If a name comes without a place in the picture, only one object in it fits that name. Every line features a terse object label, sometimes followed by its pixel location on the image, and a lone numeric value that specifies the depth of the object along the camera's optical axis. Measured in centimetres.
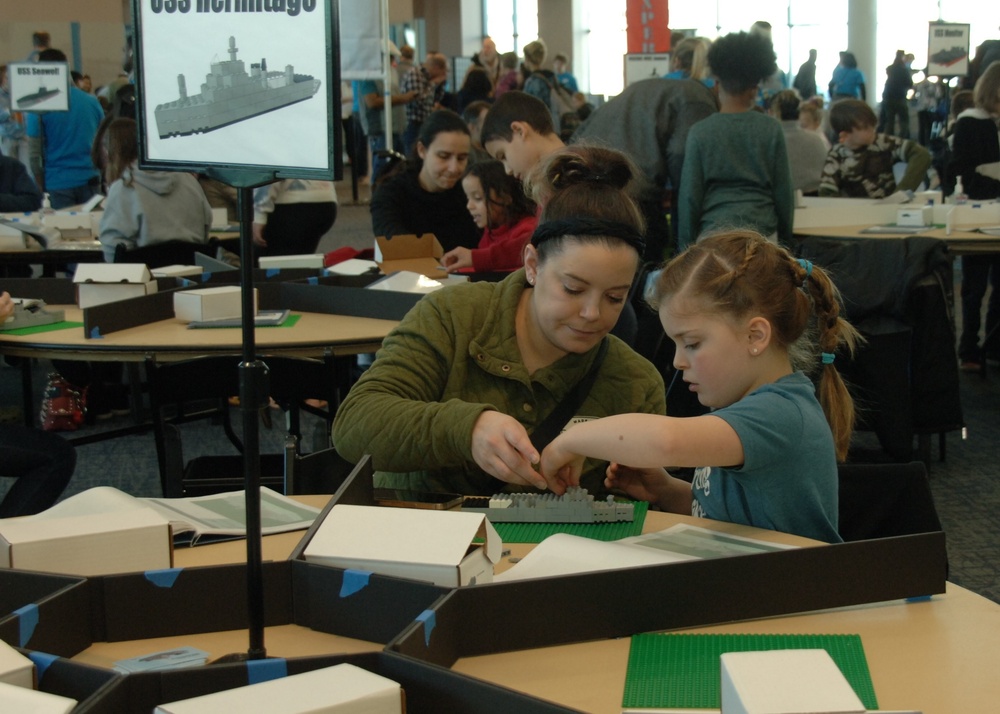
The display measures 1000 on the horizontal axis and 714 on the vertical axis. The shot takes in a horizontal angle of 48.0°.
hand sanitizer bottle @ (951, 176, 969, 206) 562
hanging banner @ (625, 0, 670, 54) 762
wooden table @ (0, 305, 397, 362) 304
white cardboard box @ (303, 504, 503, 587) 115
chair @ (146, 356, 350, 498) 267
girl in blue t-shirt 150
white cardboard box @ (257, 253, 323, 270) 415
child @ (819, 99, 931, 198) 600
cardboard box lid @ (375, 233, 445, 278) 445
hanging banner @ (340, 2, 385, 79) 592
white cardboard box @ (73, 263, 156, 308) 350
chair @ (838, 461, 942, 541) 166
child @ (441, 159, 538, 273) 388
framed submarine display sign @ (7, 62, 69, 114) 719
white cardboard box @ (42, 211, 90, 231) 543
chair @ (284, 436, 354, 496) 196
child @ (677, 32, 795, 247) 398
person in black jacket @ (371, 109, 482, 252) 479
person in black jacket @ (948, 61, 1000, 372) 561
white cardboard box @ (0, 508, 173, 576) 125
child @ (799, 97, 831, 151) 916
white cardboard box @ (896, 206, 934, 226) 516
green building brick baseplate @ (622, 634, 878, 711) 105
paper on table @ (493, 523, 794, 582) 127
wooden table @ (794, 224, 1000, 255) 466
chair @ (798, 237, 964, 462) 367
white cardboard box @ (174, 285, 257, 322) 331
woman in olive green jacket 186
